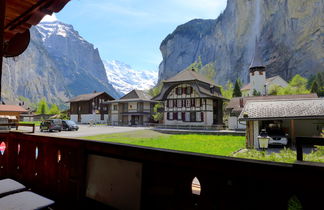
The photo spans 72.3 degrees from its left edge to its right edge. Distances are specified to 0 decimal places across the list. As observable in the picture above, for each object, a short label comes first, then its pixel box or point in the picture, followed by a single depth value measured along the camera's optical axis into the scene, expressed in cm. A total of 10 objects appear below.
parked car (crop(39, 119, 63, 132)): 2670
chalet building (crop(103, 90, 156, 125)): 4753
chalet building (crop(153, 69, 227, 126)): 3612
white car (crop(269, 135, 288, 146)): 1686
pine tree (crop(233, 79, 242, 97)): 5431
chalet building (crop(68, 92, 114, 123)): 5466
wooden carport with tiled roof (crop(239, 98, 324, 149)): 1612
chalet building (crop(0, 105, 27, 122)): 4016
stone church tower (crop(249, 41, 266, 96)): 4988
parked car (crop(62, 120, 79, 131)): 2884
